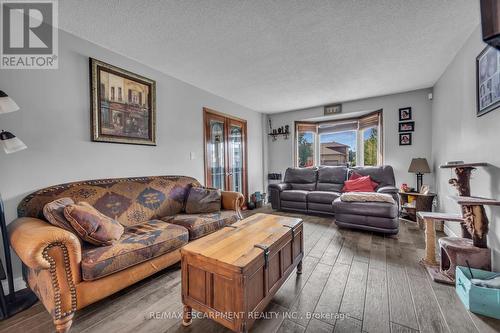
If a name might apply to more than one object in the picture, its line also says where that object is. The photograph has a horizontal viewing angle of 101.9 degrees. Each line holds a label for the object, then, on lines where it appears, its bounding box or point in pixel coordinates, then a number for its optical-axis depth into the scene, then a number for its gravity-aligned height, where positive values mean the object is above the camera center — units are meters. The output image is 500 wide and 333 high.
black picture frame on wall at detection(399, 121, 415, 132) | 4.02 +0.77
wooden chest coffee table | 1.19 -0.71
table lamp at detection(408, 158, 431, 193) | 3.58 -0.02
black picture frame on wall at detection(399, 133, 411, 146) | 4.05 +0.52
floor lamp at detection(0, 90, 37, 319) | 1.49 -0.76
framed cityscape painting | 2.31 +0.77
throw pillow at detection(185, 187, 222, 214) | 2.75 -0.48
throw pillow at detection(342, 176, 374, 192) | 3.77 -0.38
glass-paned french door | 3.91 +0.31
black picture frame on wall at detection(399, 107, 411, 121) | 4.03 +1.03
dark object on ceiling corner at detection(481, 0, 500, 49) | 0.71 +0.52
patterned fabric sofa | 1.33 -0.65
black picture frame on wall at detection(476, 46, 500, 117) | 1.71 +0.76
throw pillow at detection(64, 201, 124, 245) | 1.55 -0.47
